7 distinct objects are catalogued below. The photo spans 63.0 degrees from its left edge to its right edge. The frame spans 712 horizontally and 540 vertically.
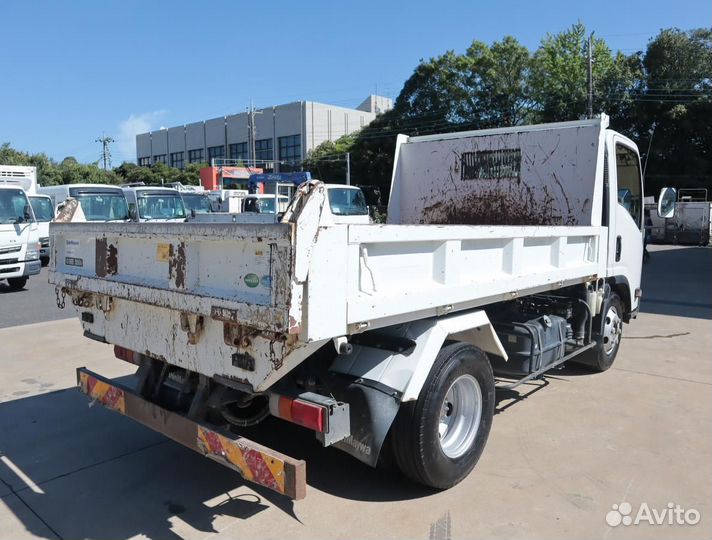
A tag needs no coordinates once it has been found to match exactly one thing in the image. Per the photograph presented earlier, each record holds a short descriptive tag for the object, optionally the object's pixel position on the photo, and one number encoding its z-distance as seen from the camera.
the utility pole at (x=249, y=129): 66.12
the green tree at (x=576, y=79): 36.38
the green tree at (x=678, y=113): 34.19
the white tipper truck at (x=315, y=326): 2.80
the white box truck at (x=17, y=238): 12.23
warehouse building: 62.09
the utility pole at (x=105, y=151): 74.31
